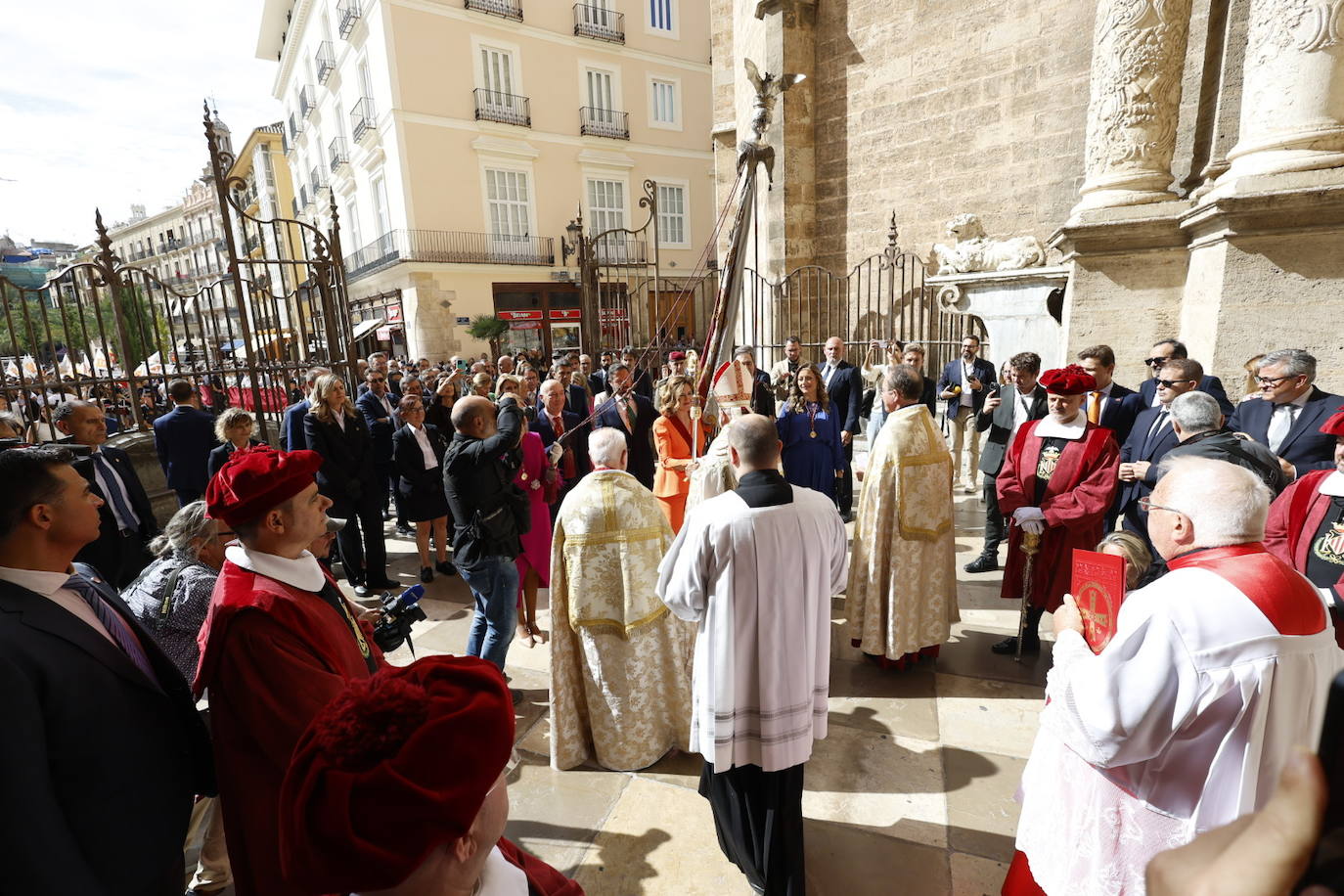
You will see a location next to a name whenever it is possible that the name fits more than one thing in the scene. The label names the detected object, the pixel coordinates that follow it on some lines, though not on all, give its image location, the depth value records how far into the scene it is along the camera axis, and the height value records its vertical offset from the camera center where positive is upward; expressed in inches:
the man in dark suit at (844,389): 257.0 -23.8
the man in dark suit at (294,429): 207.2 -25.8
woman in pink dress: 171.2 -53.9
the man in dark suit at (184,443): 202.1 -28.4
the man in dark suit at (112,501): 150.6 -36.5
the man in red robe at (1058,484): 136.3 -35.9
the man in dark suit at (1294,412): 131.5 -20.4
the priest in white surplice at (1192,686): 58.6 -35.5
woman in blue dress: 215.5 -34.6
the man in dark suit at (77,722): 56.9 -36.3
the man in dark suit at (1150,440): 145.8 -28.4
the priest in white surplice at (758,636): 89.0 -44.5
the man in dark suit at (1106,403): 181.2 -22.7
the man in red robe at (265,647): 60.1 -29.8
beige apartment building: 797.2 +289.4
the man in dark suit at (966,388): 270.4 -25.1
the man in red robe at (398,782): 29.1 -20.9
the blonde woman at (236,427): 169.0 -20.0
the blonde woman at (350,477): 195.2 -40.7
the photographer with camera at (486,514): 138.5 -37.8
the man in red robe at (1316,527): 93.7 -33.1
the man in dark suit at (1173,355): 172.1 -10.7
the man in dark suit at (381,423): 233.3 -28.1
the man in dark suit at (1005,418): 197.9 -30.0
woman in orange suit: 193.8 -33.8
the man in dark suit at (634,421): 243.3 -31.3
